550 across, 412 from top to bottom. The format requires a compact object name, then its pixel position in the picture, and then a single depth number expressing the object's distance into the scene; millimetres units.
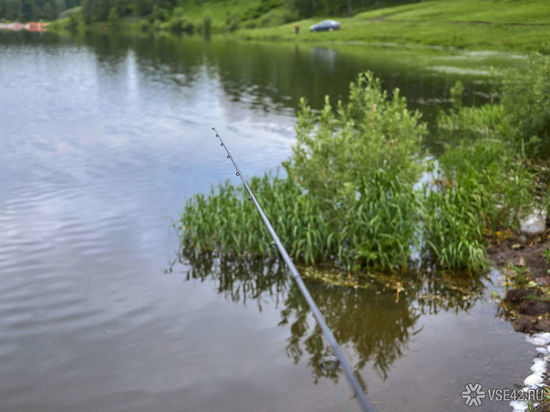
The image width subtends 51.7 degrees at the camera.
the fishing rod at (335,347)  3743
